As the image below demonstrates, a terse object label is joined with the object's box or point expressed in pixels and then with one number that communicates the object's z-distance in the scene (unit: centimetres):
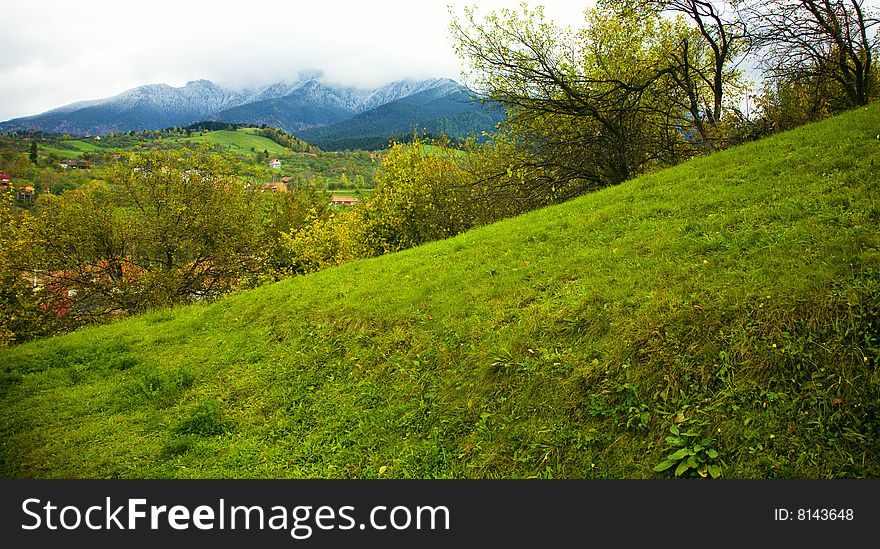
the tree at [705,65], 1612
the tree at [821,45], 1409
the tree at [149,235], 2508
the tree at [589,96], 1608
